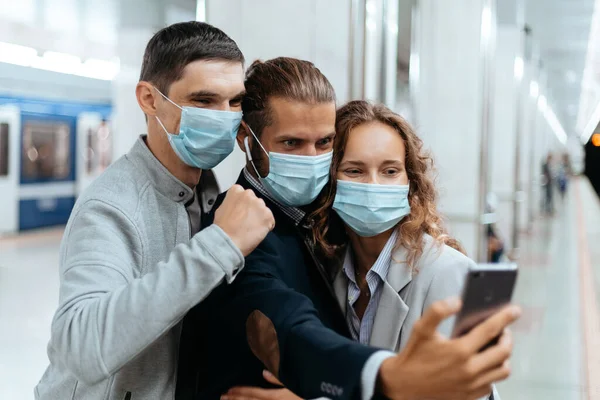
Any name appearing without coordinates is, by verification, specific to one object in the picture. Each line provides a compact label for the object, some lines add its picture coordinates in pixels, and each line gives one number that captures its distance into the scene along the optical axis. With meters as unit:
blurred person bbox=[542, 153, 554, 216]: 20.70
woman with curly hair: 1.67
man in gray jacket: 1.20
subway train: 5.10
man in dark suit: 0.97
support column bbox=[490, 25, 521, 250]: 10.84
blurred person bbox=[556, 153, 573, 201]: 31.66
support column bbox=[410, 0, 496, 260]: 6.14
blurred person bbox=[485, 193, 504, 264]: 7.31
